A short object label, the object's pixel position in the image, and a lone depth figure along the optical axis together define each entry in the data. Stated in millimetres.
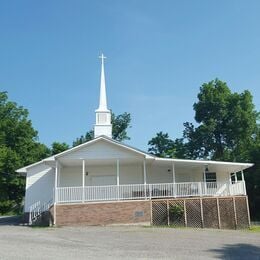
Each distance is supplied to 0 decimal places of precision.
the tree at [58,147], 31542
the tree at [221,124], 31212
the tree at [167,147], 32577
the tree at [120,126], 39509
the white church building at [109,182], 15848
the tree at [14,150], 30595
